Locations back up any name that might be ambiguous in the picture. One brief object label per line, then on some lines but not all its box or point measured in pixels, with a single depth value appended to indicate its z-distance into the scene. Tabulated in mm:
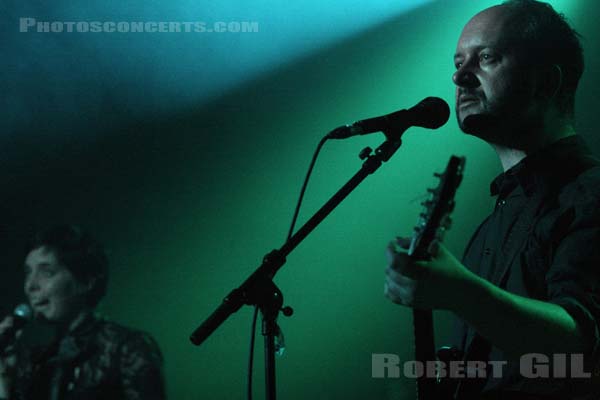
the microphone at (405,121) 3380
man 3075
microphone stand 3318
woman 4321
